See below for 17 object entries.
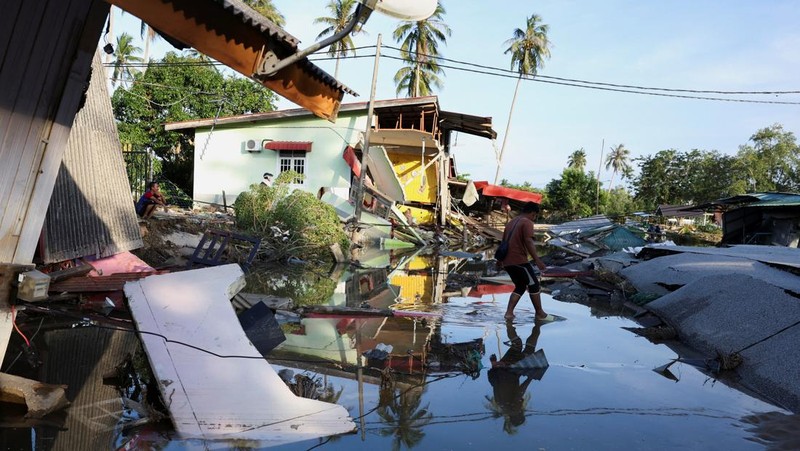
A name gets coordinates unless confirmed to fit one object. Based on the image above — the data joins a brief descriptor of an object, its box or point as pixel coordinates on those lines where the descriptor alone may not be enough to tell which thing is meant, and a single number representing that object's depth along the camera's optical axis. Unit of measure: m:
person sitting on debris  12.27
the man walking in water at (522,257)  7.34
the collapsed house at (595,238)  16.72
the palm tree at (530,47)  39.47
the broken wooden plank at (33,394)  3.55
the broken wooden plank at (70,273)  6.09
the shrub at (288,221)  13.79
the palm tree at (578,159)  75.44
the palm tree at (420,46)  34.97
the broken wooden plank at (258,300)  6.75
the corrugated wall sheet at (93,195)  7.16
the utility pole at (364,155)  17.62
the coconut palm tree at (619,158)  78.78
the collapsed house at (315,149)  21.89
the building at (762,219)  18.62
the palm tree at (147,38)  31.88
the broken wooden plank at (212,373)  3.35
